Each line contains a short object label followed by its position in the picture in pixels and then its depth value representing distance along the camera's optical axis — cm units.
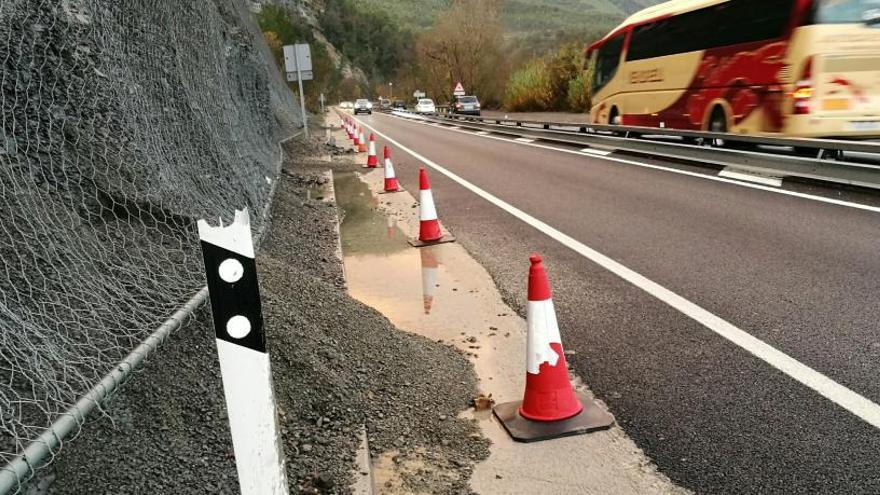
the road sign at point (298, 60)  2142
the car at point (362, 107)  6762
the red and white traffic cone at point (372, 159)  1642
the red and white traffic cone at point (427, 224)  763
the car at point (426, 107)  5811
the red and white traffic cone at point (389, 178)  1206
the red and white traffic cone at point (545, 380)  332
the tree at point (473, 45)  6312
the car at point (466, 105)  4803
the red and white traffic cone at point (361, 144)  2194
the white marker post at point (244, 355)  186
